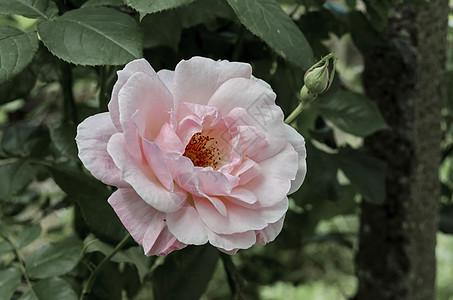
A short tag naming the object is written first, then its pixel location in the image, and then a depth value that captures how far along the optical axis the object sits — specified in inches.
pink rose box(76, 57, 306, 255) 19.5
